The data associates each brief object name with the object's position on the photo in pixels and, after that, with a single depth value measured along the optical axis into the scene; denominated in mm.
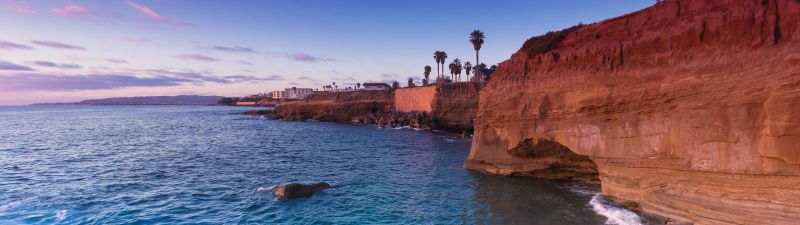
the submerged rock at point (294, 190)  22812
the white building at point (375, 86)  192125
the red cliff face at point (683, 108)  12883
